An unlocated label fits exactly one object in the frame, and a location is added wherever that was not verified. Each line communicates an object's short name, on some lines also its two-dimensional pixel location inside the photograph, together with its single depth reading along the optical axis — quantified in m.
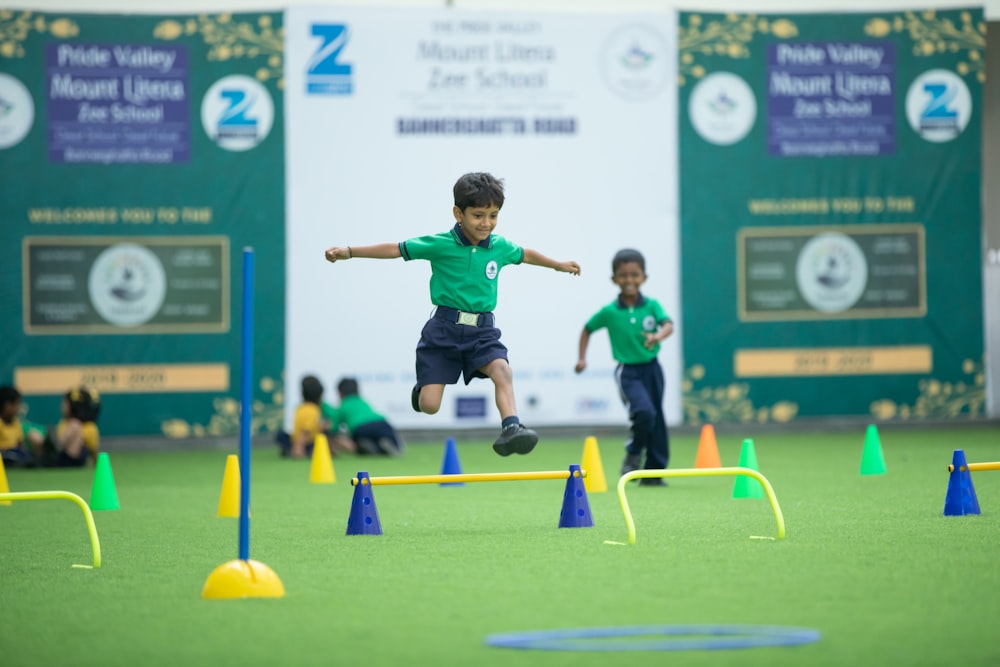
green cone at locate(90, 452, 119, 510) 18.58
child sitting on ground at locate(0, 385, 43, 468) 26.47
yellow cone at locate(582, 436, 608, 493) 19.06
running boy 20.34
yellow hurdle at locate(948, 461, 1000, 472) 13.93
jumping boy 14.80
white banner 31.03
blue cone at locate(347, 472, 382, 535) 14.52
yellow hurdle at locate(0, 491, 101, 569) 12.08
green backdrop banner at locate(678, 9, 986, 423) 32.25
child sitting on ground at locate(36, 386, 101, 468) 26.83
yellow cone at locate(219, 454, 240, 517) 17.27
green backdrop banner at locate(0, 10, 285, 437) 30.53
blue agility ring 8.12
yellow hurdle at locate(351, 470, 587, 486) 13.71
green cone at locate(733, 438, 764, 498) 18.22
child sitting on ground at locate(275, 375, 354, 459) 28.64
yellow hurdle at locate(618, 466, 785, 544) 12.84
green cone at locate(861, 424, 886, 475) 21.83
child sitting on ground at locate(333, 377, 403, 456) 27.97
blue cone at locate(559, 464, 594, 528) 14.59
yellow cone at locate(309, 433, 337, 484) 22.73
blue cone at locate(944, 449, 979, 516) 14.98
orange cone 20.97
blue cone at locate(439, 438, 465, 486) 20.23
